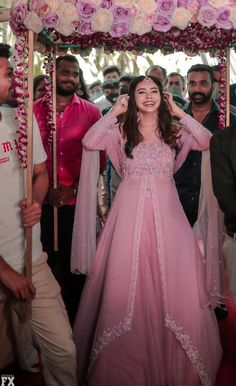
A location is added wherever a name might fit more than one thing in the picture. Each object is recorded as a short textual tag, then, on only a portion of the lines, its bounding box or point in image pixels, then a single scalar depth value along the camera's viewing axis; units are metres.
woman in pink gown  3.16
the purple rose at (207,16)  3.08
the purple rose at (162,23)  3.14
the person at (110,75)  7.70
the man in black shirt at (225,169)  2.92
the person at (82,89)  5.05
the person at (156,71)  5.33
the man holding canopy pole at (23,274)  2.62
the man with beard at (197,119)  4.48
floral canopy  3.05
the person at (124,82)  6.44
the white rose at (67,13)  3.09
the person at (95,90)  9.16
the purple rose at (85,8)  3.10
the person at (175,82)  6.74
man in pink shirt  4.14
